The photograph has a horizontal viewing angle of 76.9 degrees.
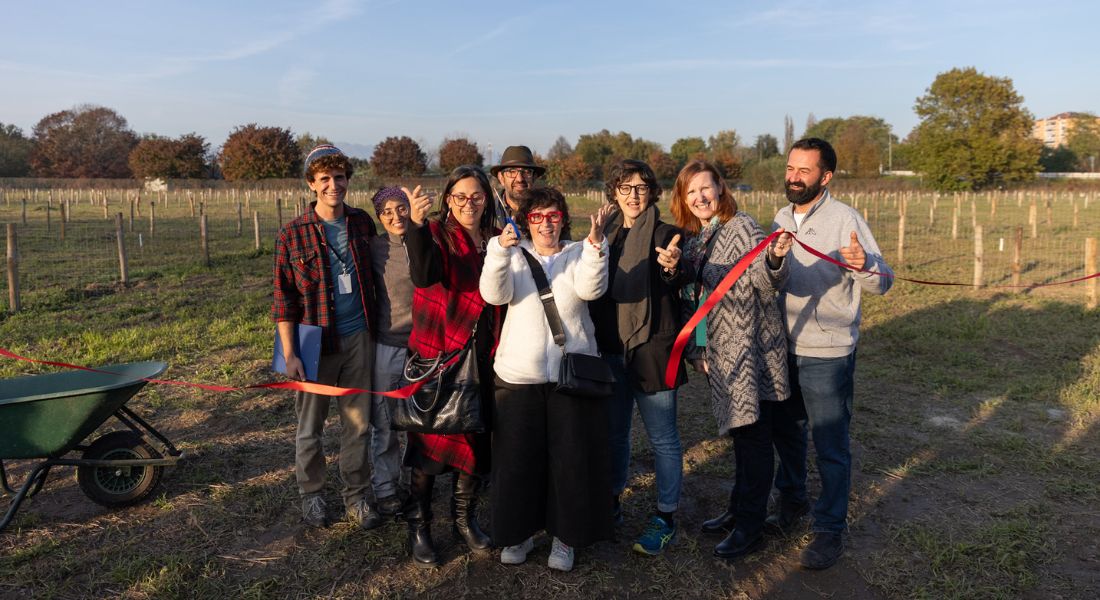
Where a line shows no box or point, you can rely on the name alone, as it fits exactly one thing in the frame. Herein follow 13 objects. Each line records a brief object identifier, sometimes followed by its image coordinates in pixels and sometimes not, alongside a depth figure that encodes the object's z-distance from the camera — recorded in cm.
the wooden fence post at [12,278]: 846
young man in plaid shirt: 326
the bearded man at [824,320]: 298
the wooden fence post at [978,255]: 1017
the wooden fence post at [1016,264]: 1014
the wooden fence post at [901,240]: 1375
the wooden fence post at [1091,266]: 857
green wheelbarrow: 325
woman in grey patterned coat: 298
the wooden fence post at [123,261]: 1009
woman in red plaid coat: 291
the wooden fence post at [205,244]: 1204
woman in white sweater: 279
